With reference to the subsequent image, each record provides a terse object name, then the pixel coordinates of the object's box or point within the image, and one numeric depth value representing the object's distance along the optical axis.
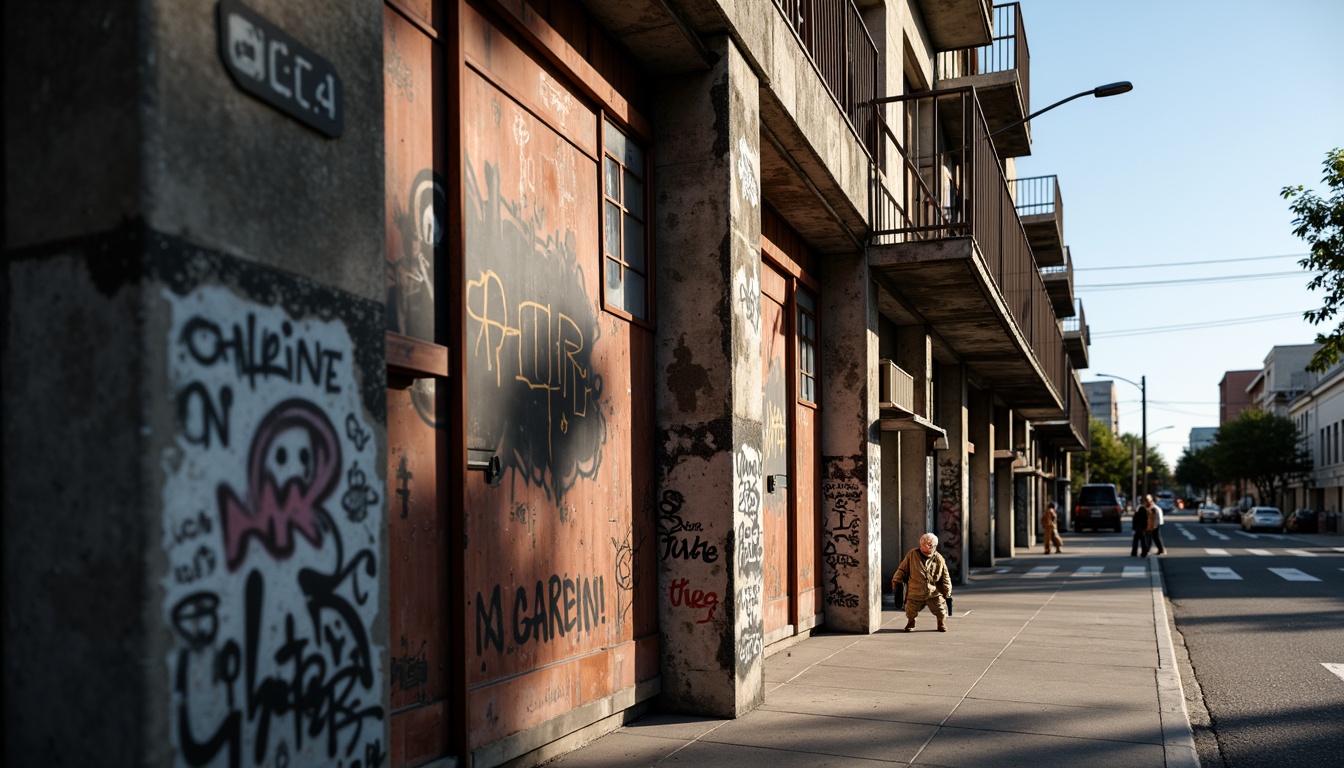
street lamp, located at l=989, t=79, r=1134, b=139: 15.32
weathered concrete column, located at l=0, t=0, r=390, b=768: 2.54
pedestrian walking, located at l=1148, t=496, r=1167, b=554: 25.23
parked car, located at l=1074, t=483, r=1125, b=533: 44.59
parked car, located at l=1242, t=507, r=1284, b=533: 51.12
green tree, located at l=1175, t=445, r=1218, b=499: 119.53
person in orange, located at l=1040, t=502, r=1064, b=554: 28.50
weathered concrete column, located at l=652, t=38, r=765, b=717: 7.00
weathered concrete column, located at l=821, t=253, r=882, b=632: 11.63
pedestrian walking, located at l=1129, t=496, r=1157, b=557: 25.30
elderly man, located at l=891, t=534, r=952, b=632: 11.59
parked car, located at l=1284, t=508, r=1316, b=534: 48.91
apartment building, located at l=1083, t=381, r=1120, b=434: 159.35
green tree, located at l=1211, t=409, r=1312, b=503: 67.69
